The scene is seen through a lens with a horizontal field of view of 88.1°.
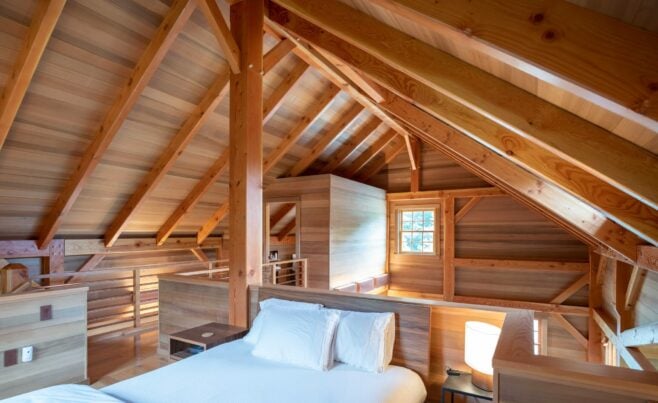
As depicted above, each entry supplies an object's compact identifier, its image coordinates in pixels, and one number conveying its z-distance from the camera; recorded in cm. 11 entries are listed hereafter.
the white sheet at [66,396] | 155
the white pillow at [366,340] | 211
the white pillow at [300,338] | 216
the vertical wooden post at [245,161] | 288
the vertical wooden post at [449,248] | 652
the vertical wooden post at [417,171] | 682
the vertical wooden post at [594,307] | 524
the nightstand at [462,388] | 192
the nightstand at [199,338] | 251
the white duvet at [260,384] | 175
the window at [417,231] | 688
